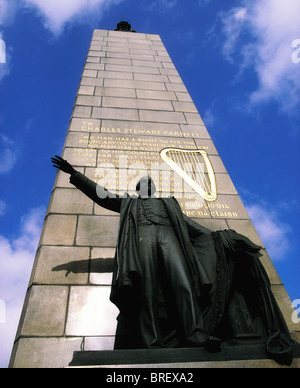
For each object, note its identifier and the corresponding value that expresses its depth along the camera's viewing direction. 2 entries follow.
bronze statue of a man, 3.31
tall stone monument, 4.10
